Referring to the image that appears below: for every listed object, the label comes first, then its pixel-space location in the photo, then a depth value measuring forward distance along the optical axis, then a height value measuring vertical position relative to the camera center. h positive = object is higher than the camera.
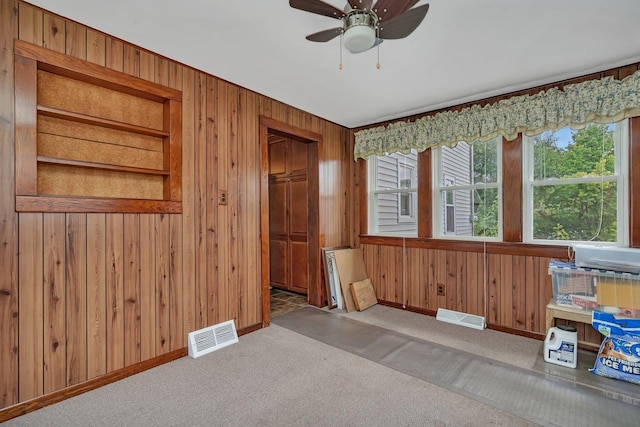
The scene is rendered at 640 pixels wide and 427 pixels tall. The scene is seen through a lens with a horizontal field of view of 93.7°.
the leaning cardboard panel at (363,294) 4.02 -1.11
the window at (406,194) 4.14 +0.27
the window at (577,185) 2.75 +0.27
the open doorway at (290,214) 3.41 +0.00
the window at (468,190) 3.43 +0.28
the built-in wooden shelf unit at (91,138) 1.90 +0.58
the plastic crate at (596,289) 2.42 -0.65
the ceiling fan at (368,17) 1.67 +1.15
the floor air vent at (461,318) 3.37 -1.23
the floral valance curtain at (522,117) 2.62 +1.01
